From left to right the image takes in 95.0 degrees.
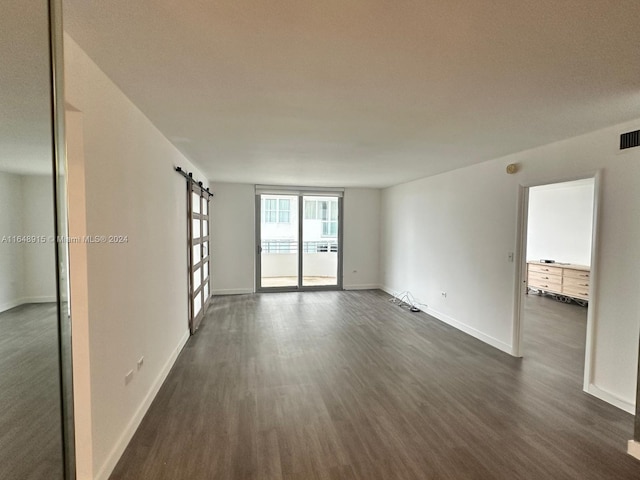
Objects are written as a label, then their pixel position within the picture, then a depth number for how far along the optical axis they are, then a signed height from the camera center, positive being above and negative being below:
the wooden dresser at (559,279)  5.73 -0.97
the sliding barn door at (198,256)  4.09 -0.45
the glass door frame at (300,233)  6.65 -0.08
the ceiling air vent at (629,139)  2.41 +0.79
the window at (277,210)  6.77 +0.44
